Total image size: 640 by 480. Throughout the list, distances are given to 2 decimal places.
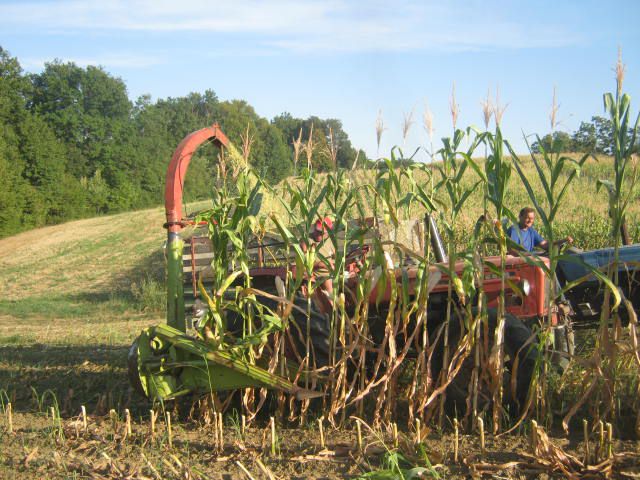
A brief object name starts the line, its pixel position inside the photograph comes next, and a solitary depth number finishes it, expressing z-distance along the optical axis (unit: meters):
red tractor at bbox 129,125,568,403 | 4.49
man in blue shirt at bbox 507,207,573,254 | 6.63
